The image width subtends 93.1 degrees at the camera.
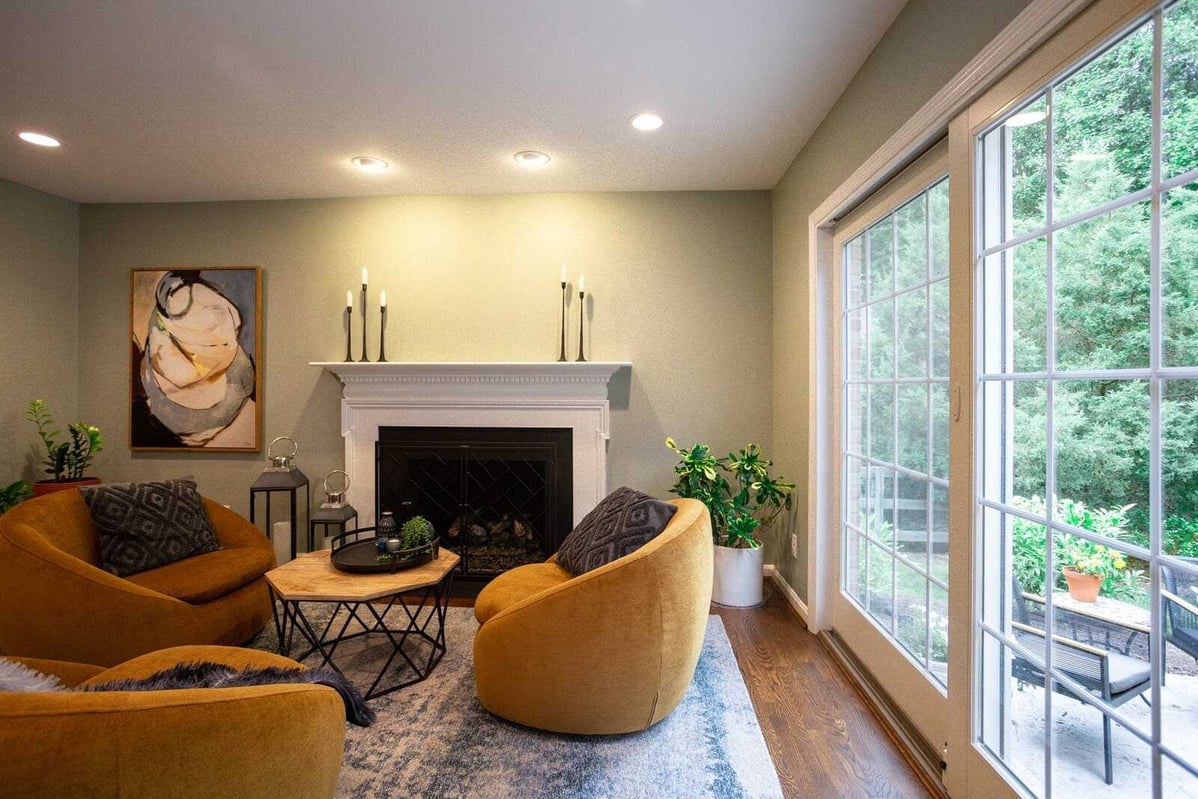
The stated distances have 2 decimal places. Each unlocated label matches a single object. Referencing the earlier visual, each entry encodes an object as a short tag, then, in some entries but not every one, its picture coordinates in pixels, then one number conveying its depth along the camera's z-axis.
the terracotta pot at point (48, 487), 3.22
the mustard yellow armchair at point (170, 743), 0.86
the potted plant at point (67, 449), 3.37
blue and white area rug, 1.63
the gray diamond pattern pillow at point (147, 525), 2.39
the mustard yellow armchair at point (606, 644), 1.73
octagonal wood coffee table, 1.96
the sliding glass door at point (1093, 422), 0.96
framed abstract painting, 3.64
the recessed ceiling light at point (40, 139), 2.73
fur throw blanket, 1.08
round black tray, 2.15
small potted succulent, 2.27
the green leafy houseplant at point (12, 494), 3.11
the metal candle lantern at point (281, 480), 3.09
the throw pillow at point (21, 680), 1.05
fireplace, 3.43
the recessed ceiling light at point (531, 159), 2.94
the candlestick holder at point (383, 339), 3.55
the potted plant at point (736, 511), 3.04
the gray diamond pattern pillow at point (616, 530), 2.02
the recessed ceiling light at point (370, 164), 3.01
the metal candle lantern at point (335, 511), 2.96
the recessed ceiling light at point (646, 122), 2.53
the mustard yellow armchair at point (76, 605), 2.07
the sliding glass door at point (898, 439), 1.80
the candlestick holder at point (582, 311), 3.50
